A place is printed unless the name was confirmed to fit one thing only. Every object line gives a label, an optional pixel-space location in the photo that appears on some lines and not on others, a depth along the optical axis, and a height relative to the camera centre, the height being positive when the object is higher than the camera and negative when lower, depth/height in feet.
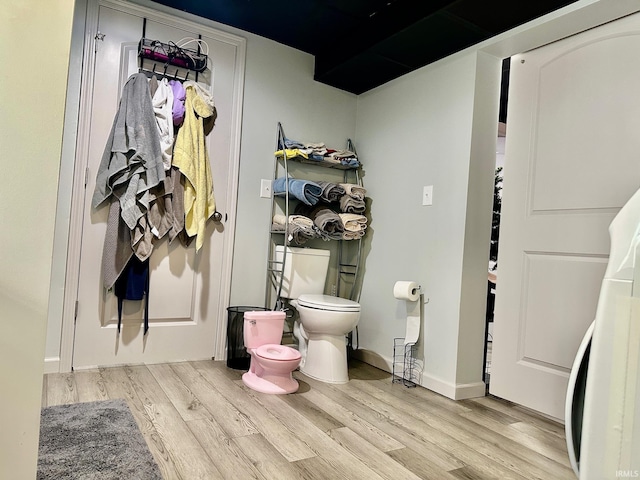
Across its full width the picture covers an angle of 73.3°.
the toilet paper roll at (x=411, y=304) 8.30 -0.97
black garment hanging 8.09 -0.92
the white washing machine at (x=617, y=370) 3.95 -0.97
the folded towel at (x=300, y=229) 9.03 +0.36
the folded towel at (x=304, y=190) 9.05 +1.20
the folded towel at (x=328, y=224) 9.09 +0.51
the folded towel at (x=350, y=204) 9.64 +1.02
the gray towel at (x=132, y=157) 7.77 +1.40
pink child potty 7.38 -1.93
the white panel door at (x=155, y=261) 7.95 -0.49
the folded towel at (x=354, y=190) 9.70 +1.35
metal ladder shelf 9.36 -0.09
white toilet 8.01 -1.37
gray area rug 4.48 -2.50
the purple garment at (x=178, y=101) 8.29 +2.64
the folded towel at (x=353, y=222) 9.49 +0.63
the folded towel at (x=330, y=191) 9.42 +1.26
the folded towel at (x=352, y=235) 9.44 +0.33
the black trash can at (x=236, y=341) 8.72 -2.05
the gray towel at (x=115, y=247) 7.85 -0.26
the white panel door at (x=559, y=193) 6.40 +1.17
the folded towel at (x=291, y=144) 9.53 +2.25
